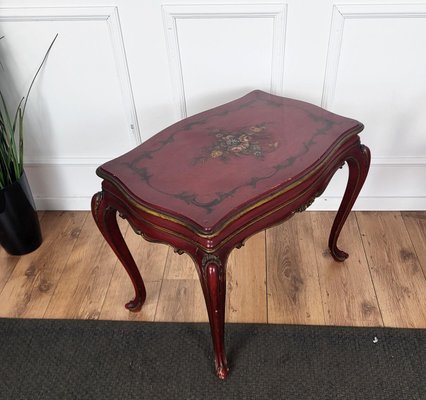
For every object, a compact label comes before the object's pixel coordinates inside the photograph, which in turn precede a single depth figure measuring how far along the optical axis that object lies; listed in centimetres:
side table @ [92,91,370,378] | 84
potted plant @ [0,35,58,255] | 130
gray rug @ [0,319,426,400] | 108
